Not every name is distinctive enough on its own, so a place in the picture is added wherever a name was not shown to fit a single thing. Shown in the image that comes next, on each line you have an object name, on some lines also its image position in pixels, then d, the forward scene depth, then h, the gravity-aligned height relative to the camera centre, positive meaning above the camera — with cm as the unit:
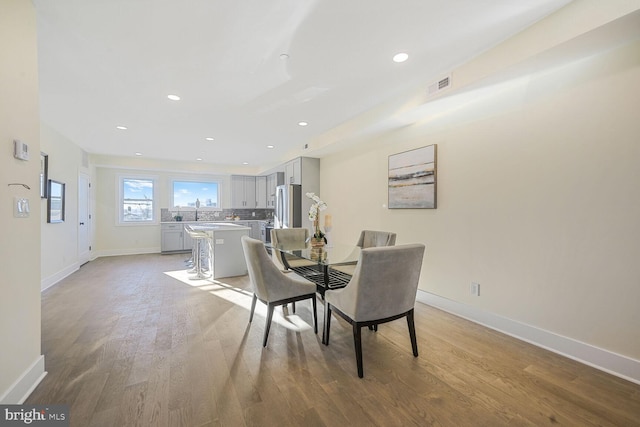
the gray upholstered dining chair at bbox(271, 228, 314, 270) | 338 -39
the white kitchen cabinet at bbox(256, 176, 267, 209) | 834 +61
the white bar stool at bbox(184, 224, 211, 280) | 465 -83
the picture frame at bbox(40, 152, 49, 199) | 381 +50
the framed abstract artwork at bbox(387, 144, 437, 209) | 325 +45
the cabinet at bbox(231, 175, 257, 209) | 820 +61
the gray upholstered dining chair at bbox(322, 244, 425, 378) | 184 -56
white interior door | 532 -22
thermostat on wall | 156 +36
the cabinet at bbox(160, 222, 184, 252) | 703 -73
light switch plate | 155 +1
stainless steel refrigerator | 560 +14
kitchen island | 452 -70
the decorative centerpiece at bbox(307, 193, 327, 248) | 299 -18
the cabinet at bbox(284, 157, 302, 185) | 555 +89
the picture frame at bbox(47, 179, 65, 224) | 400 +12
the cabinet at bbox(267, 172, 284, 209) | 765 +68
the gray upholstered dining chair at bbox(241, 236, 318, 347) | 226 -64
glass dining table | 261 -49
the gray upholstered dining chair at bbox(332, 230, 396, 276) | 293 -33
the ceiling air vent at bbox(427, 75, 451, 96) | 255 +128
